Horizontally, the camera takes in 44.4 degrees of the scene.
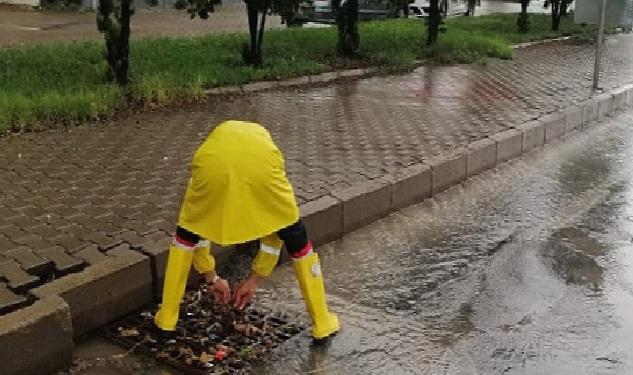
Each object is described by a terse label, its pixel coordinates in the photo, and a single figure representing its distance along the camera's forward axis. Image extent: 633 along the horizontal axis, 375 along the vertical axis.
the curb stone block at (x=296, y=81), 10.34
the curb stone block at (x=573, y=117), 9.27
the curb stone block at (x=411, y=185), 6.18
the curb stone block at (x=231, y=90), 9.42
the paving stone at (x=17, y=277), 3.86
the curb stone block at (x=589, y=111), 9.73
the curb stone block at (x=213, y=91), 9.20
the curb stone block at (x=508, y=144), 7.71
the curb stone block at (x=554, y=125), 8.71
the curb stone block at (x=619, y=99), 10.80
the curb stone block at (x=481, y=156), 7.20
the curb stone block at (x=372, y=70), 11.77
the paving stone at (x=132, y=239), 4.48
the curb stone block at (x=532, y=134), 8.23
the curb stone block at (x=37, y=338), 3.39
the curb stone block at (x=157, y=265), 4.31
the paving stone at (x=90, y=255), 4.21
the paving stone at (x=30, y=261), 4.06
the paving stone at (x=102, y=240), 4.46
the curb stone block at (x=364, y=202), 5.65
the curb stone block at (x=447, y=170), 6.68
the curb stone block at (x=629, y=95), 11.27
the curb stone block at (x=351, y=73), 11.31
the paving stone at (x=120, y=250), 4.32
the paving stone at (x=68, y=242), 4.38
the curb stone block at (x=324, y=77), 10.86
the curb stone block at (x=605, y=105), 10.25
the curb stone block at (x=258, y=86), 9.77
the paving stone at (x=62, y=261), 4.07
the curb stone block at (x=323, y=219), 5.29
